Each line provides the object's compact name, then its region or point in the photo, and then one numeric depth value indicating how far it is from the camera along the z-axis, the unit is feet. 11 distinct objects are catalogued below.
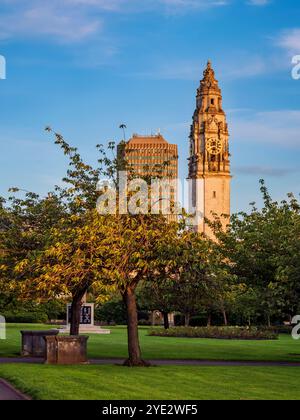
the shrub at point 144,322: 356.38
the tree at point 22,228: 120.06
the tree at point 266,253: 117.91
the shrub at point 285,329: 271.65
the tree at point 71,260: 98.94
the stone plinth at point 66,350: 106.63
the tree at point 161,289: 104.83
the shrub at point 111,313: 337.31
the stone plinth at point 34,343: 126.93
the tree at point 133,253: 100.48
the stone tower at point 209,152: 607.78
